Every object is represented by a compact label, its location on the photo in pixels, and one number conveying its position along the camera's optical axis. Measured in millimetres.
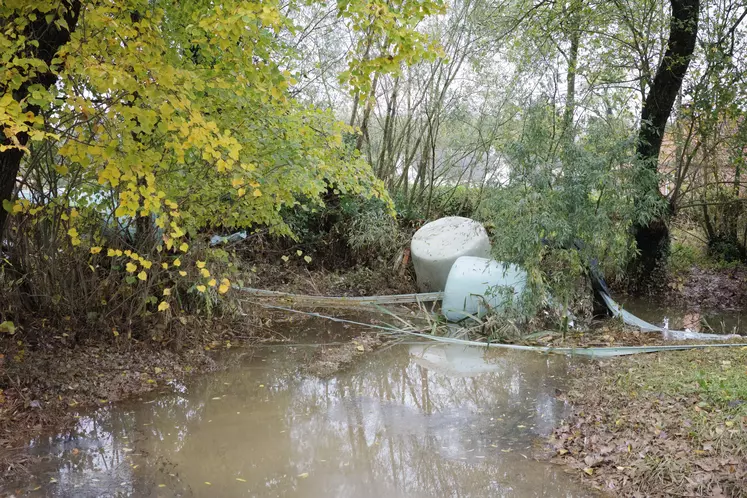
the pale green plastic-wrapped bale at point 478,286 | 6938
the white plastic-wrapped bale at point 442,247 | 8586
